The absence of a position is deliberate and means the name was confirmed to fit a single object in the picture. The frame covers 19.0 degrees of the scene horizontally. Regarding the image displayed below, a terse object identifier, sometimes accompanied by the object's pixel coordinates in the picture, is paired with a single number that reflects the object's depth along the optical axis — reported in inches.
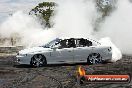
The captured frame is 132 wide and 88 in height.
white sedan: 725.3
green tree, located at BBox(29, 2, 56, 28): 2576.3
